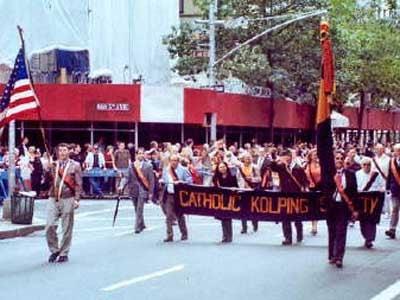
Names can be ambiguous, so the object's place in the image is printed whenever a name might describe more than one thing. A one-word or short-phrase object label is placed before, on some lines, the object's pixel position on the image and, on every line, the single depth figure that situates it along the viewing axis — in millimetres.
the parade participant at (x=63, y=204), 17922
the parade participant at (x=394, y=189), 22188
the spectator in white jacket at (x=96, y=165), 37875
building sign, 42094
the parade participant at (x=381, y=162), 23266
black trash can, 24875
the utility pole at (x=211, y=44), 44562
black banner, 19316
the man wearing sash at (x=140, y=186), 23922
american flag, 24141
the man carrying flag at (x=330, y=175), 17062
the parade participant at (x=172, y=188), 21844
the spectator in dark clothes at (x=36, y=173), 35812
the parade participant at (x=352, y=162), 19134
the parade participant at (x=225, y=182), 21438
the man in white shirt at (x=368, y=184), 20031
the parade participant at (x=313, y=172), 22516
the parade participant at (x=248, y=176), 24391
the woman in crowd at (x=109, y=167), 38781
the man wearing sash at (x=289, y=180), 21078
